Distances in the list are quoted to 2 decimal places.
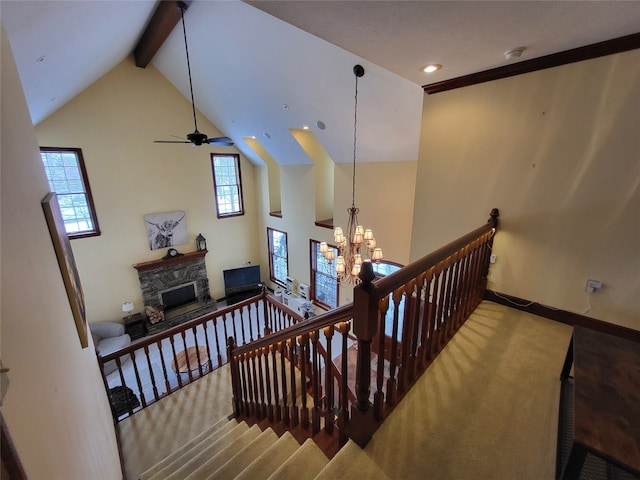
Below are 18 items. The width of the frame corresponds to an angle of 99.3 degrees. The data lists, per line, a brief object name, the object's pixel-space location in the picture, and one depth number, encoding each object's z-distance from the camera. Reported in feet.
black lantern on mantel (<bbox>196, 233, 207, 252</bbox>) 24.66
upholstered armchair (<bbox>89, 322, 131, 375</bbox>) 18.67
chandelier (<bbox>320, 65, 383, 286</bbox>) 12.12
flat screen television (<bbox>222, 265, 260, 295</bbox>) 26.53
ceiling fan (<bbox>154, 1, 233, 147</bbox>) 12.32
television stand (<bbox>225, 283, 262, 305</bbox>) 26.48
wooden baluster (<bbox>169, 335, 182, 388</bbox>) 11.26
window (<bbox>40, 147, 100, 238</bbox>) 17.90
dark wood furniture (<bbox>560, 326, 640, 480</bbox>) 3.32
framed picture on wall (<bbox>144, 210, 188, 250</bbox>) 22.13
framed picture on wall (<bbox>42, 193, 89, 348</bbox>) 5.00
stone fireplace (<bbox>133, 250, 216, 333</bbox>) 22.30
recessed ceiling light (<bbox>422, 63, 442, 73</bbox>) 7.11
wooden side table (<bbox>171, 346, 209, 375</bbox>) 15.61
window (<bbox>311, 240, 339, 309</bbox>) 22.81
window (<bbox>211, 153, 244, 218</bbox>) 25.44
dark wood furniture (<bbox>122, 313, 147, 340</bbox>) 21.24
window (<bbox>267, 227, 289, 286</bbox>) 26.81
